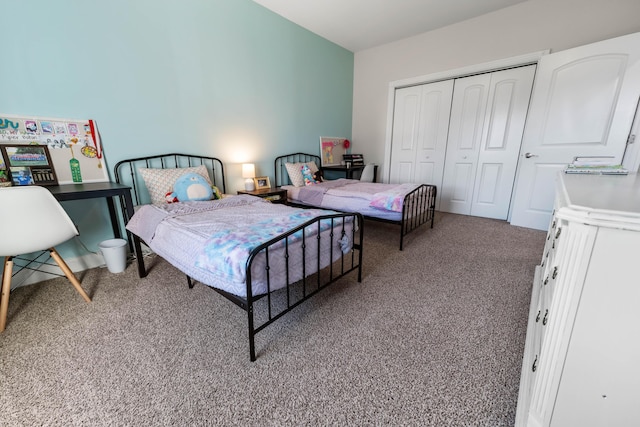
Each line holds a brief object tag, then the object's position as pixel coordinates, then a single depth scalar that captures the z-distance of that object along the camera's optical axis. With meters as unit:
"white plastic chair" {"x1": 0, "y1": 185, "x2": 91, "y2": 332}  1.44
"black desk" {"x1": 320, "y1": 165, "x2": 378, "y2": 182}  4.39
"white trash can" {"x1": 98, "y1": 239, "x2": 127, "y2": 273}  2.15
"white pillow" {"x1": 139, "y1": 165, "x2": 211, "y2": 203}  2.41
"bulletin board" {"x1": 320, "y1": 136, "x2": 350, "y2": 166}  4.46
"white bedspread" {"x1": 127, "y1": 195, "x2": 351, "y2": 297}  1.30
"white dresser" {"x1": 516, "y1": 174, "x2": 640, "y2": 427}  0.61
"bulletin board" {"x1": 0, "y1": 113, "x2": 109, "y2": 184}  1.90
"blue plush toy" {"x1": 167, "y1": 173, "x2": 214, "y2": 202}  2.40
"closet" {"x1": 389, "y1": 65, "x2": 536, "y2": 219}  3.45
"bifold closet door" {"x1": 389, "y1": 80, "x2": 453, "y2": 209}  3.99
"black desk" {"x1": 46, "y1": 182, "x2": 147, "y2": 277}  1.81
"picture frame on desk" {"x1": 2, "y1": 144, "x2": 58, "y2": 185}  1.89
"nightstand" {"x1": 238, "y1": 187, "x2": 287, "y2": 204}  3.11
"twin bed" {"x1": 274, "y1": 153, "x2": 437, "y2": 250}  2.70
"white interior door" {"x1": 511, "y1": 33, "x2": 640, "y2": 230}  2.53
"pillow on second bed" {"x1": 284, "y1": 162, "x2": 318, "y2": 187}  3.68
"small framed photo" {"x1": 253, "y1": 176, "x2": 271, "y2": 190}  3.39
